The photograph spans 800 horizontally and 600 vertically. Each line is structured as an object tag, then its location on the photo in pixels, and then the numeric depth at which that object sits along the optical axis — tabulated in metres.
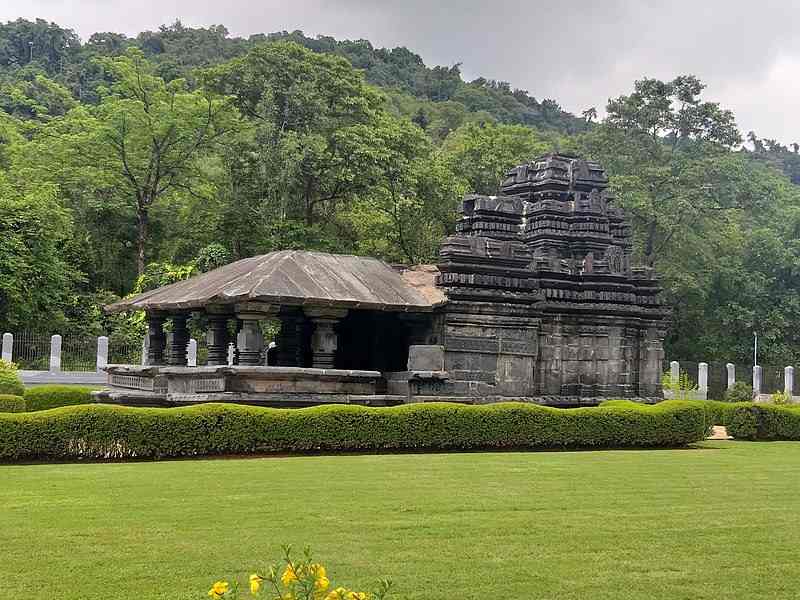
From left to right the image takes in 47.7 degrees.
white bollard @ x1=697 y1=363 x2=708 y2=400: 34.75
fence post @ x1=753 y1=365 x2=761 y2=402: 35.91
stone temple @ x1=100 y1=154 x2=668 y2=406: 15.82
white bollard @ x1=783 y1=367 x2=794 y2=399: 36.50
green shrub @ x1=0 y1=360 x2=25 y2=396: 17.81
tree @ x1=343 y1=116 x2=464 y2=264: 33.28
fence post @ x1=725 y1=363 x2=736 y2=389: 35.28
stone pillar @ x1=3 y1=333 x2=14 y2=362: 26.77
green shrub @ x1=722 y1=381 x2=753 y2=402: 30.92
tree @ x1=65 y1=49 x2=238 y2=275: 33.41
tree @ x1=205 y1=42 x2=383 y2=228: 32.97
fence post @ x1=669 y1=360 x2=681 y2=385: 33.28
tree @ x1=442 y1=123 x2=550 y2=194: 36.41
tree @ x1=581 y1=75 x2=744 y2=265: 39.09
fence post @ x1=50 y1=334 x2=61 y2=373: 27.17
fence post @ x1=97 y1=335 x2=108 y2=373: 27.92
